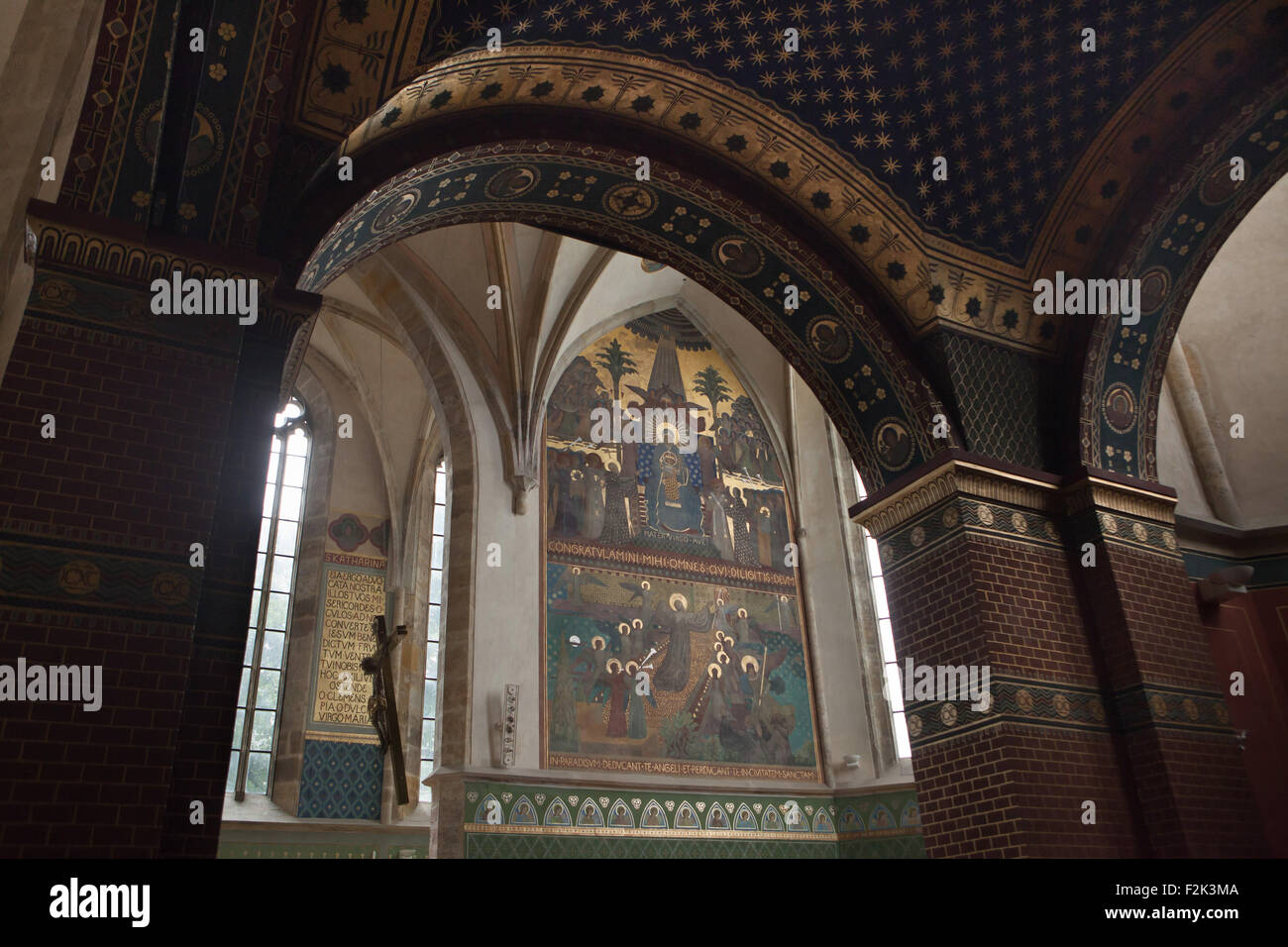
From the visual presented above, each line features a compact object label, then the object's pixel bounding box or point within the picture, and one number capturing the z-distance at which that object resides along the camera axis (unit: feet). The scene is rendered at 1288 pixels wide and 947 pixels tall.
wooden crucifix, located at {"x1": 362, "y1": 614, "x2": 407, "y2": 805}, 32.63
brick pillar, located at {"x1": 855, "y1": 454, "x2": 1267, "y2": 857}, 20.38
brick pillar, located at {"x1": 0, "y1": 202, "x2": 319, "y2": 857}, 12.79
